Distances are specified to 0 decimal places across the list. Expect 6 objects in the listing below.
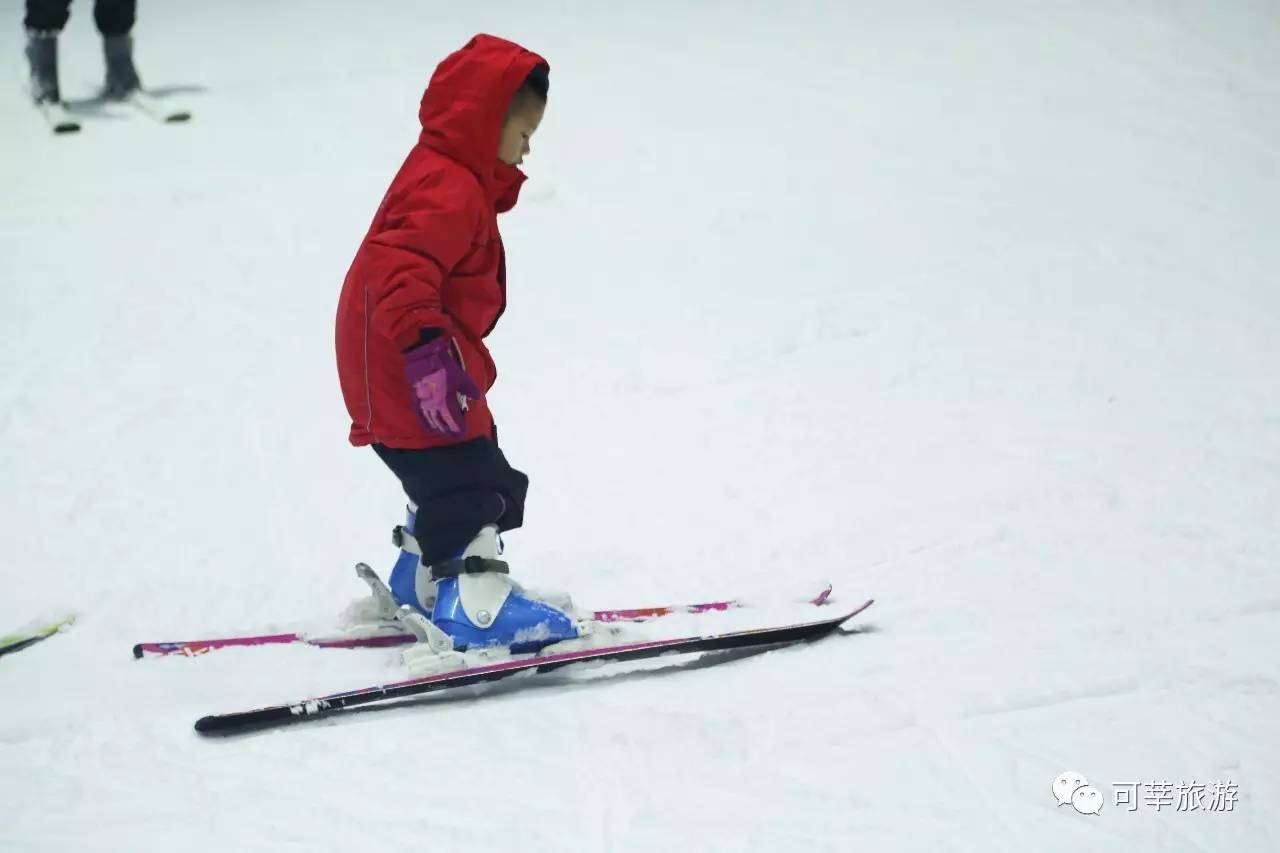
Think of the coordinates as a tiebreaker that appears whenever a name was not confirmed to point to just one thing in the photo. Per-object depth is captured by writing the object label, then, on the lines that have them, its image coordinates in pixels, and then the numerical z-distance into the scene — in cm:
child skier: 539
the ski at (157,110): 1669
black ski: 562
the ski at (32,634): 694
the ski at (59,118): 1611
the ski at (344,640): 667
